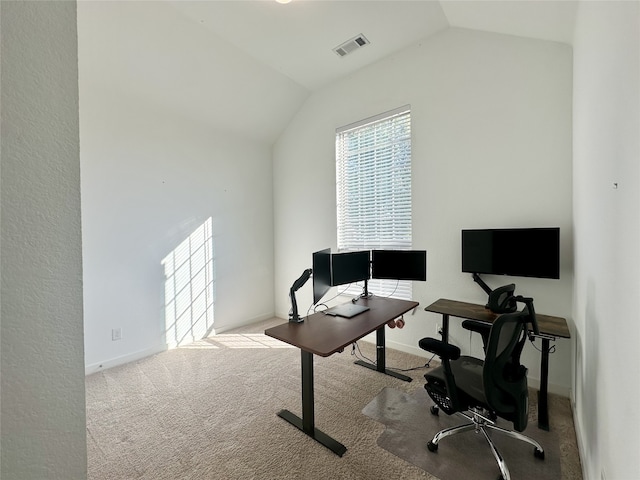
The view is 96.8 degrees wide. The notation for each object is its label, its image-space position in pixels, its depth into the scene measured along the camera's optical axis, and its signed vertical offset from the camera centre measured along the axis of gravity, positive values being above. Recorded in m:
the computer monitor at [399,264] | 2.83 -0.29
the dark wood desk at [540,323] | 2.09 -0.71
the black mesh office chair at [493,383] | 1.55 -0.91
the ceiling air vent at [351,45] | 3.04 +2.12
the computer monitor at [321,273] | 2.39 -0.32
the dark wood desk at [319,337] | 1.89 -0.71
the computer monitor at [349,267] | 2.71 -0.31
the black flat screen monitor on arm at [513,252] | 2.30 -0.15
